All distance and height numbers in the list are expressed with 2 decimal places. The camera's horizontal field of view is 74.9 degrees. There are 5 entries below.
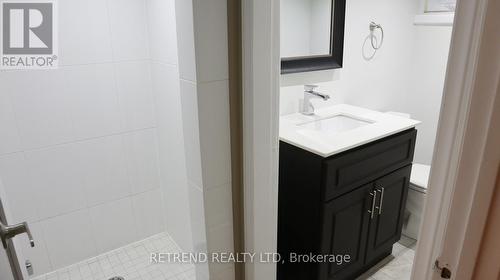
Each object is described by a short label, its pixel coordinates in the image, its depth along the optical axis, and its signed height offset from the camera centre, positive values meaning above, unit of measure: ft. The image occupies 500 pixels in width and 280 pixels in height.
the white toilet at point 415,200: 6.95 -3.36
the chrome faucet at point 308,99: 6.24 -1.10
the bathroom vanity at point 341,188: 4.83 -2.29
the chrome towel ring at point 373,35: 7.02 +0.07
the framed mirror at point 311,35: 5.91 +0.08
